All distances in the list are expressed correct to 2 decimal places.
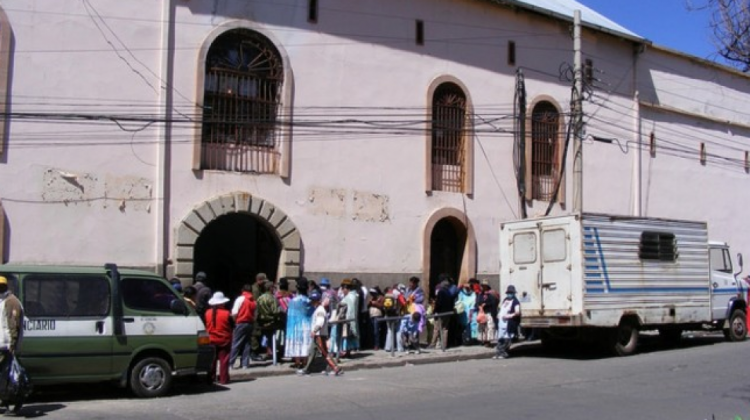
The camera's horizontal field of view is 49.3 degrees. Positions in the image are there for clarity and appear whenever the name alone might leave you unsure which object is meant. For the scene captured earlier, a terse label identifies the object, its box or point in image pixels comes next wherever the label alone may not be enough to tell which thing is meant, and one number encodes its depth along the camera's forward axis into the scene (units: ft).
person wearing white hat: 42.29
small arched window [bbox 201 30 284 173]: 56.44
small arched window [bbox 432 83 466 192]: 67.92
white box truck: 52.01
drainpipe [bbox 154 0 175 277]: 53.06
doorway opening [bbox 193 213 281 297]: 66.03
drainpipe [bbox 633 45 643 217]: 82.43
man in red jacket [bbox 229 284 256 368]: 45.37
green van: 34.37
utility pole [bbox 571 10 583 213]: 63.52
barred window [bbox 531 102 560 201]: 74.74
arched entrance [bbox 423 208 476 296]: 68.54
